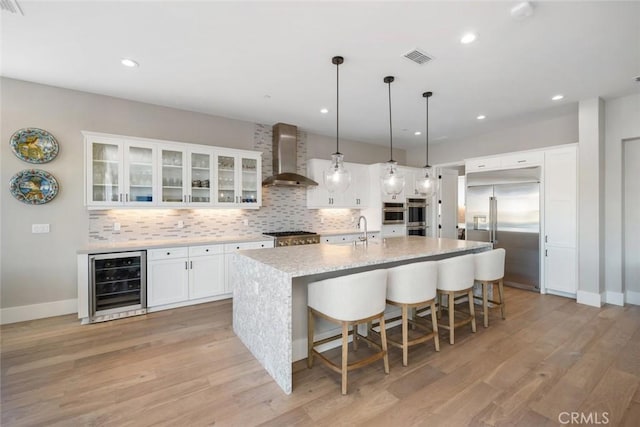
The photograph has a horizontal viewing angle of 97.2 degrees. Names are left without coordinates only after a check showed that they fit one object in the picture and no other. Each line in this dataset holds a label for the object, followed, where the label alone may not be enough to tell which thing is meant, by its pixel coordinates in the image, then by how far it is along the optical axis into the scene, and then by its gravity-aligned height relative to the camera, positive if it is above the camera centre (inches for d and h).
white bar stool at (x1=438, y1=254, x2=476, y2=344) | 112.2 -26.3
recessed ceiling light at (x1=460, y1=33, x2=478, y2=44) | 96.0 +60.6
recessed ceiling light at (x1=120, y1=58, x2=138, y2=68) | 113.2 +61.9
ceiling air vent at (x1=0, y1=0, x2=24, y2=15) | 81.4 +61.6
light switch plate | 134.6 -6.4
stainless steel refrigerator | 179.2 -2.9
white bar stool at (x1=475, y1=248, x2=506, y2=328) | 126.2 -25.2
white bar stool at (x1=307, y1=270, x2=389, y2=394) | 82.7 -26.9
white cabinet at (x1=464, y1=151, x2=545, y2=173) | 178.1 +35.2
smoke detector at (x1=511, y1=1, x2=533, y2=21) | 80.7 +59.4
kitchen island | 82.4 -23.8
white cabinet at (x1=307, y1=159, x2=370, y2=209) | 212.8 +18.0
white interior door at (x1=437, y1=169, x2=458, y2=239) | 254.8 +8.5
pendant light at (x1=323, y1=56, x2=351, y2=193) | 121.4 +16.6
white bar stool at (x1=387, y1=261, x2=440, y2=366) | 97.5 -26.3
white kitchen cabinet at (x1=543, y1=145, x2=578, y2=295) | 163.9 -4.3
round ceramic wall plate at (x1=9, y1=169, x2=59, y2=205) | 130.3 +13.4
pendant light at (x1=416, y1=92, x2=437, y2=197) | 143.6 +15.4
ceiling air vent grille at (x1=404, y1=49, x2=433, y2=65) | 106.6 +60.9
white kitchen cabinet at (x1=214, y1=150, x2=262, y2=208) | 174.2 +22.3
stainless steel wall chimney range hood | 192.3 +40.8
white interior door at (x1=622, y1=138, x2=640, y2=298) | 154.9 -1.5
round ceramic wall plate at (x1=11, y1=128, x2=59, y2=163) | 130.5 +33.0
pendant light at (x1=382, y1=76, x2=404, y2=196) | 132.2 +16.3
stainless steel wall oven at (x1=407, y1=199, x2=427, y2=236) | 246.1 -3.3
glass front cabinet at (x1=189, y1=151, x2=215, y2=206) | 164.5 +21.8
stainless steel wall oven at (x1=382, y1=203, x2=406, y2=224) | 231.6 +0.3
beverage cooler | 131.6 -34.4
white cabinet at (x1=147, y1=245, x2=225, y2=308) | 144.3 -32.3
